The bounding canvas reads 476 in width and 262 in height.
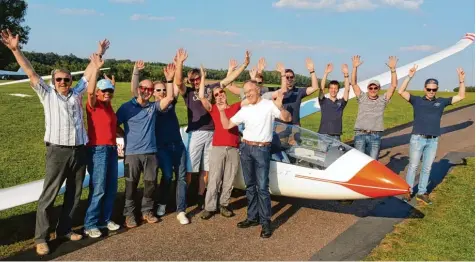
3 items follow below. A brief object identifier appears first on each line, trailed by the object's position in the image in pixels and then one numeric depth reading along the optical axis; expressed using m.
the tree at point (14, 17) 56.72
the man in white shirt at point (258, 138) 5.70
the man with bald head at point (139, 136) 5.73
